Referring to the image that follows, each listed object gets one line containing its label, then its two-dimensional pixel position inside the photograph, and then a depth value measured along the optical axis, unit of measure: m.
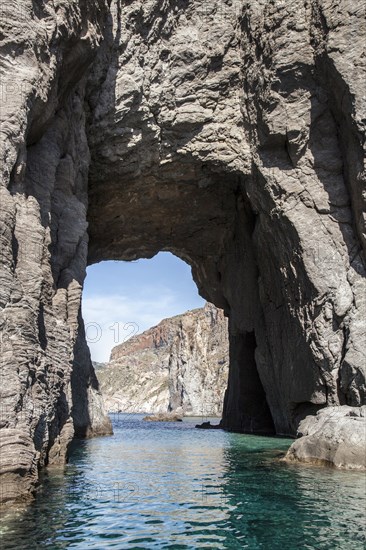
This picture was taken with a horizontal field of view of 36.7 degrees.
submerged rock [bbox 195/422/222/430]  43.27
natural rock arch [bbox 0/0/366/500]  17.59
